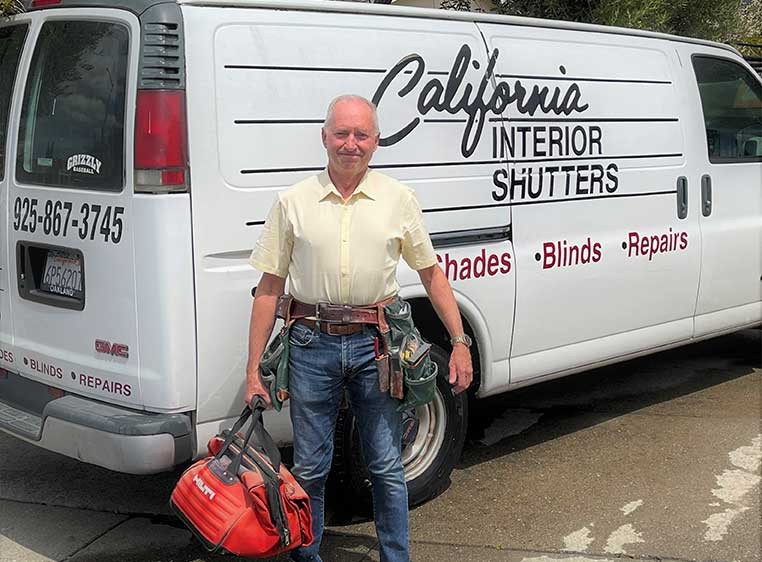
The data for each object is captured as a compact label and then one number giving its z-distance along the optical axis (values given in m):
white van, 3.71
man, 3.40
